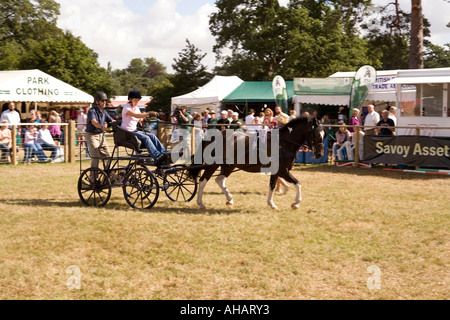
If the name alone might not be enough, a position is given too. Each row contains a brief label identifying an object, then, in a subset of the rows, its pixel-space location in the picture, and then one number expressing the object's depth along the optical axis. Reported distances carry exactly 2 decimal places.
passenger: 10.65
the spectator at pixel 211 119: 20.70
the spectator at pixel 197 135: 19.72
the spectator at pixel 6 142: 18.06
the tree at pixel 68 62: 42.84
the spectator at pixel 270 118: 14.08
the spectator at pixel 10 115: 19.59
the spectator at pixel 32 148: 18.47
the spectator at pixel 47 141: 19.03
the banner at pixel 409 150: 15.61
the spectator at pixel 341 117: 23.75
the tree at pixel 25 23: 59.44
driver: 9.84
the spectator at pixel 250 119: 20.07
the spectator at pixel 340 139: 18.39
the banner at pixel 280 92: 26.11
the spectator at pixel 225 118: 19.72
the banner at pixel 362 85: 22.77
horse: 10.06
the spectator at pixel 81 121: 22.33
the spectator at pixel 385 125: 17.50
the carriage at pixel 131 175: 9.87
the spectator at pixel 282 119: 11.58
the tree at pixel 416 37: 25.63
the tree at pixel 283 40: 43.22
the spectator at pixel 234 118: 19.43
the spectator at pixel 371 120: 18.17
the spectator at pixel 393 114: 19.28
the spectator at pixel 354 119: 19.17
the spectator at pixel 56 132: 20.12
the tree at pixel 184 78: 49.50
